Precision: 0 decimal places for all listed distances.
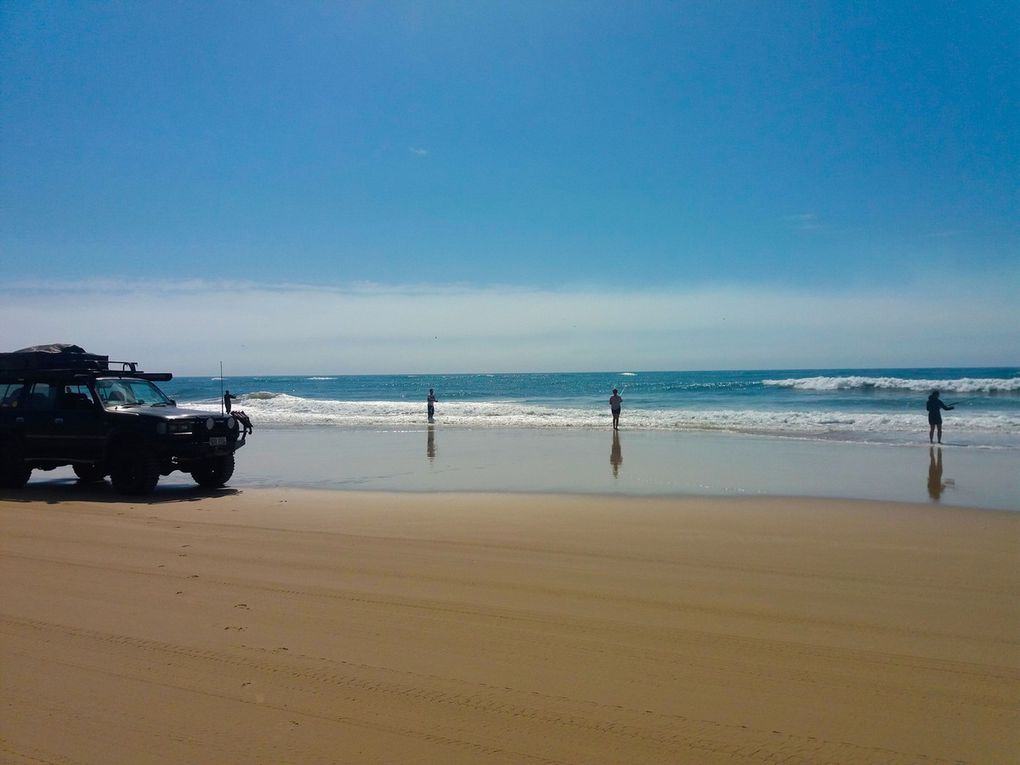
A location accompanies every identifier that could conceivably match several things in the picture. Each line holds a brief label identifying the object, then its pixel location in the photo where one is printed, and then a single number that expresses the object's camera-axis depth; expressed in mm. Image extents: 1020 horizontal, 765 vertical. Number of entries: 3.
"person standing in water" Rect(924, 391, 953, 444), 21438
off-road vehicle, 11852
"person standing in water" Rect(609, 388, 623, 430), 27422
